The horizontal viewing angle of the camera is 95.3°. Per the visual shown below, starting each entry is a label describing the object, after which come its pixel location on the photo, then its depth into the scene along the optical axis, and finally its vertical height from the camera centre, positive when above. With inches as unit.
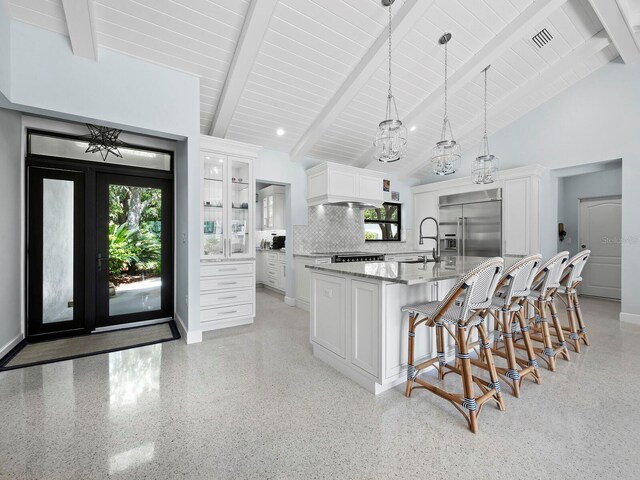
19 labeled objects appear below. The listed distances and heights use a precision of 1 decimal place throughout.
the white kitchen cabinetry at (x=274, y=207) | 262.2 +28.6
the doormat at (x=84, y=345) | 109.7 -45.8
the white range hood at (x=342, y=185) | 193.2 +37.0
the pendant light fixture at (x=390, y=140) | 102.5 +35.6
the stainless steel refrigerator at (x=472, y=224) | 211.5 +10.7
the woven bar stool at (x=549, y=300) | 103.2 -23.7
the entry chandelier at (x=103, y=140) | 136.6 +46.9
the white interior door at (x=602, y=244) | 216.7 -5.0
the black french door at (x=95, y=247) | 130.0 -4.6
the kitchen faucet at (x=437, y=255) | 118.4 -7.4
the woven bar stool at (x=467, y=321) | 70.7 -22.2
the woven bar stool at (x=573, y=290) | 117.5 -21.5
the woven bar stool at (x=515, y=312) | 84.9 -23.0
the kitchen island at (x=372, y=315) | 85.0 -24.8
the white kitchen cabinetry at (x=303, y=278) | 185.9 -26.3
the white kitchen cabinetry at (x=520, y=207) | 193.6 +20.7
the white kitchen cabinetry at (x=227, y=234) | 145.5 +1.9
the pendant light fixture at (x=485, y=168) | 150.8 +36.1
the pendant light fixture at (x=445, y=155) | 124.5 +35.6
